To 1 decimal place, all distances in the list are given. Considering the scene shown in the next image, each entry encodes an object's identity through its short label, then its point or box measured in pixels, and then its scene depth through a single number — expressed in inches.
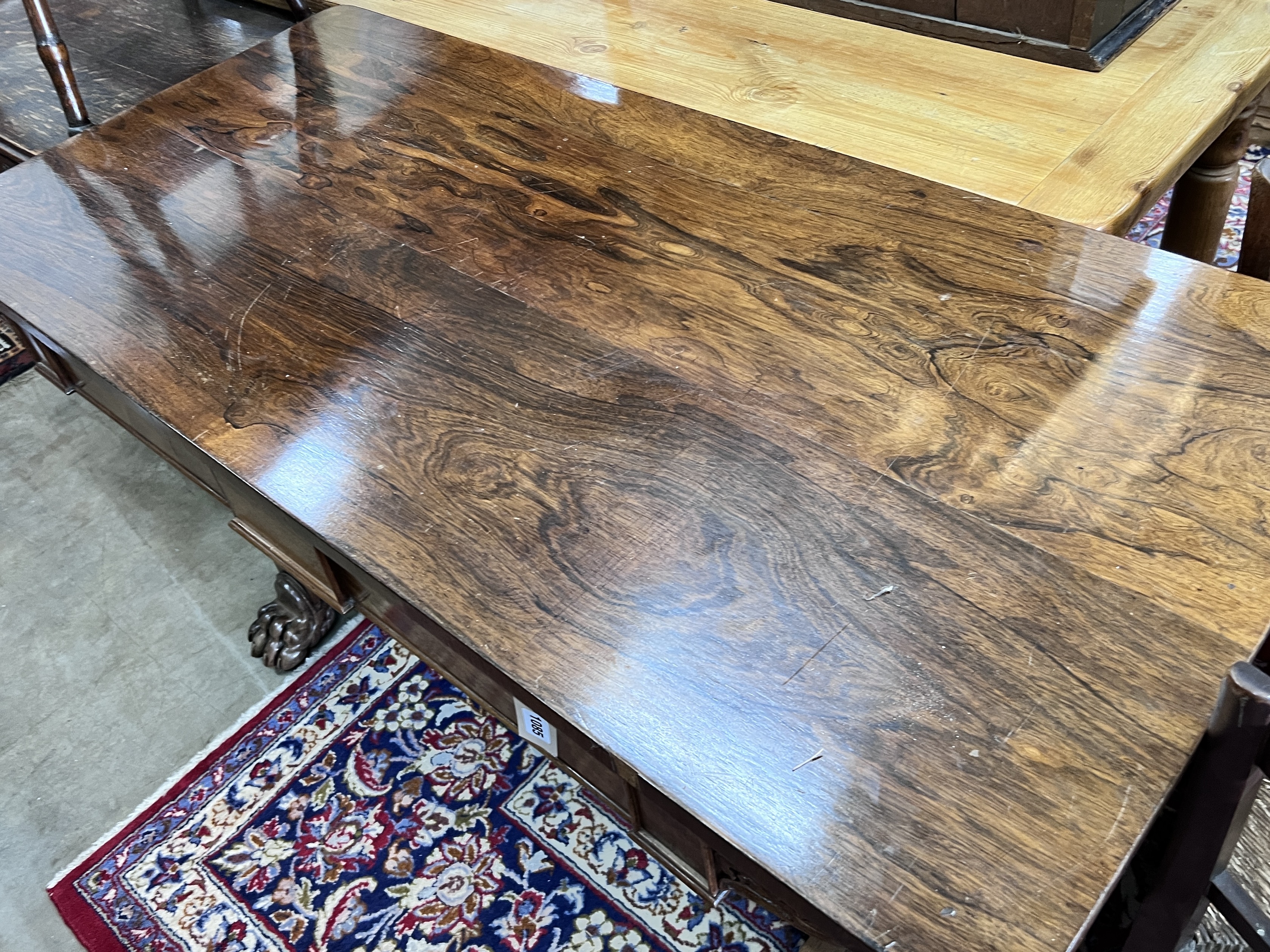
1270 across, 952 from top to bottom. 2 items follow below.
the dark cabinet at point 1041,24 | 48.7
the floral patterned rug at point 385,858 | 45.6
